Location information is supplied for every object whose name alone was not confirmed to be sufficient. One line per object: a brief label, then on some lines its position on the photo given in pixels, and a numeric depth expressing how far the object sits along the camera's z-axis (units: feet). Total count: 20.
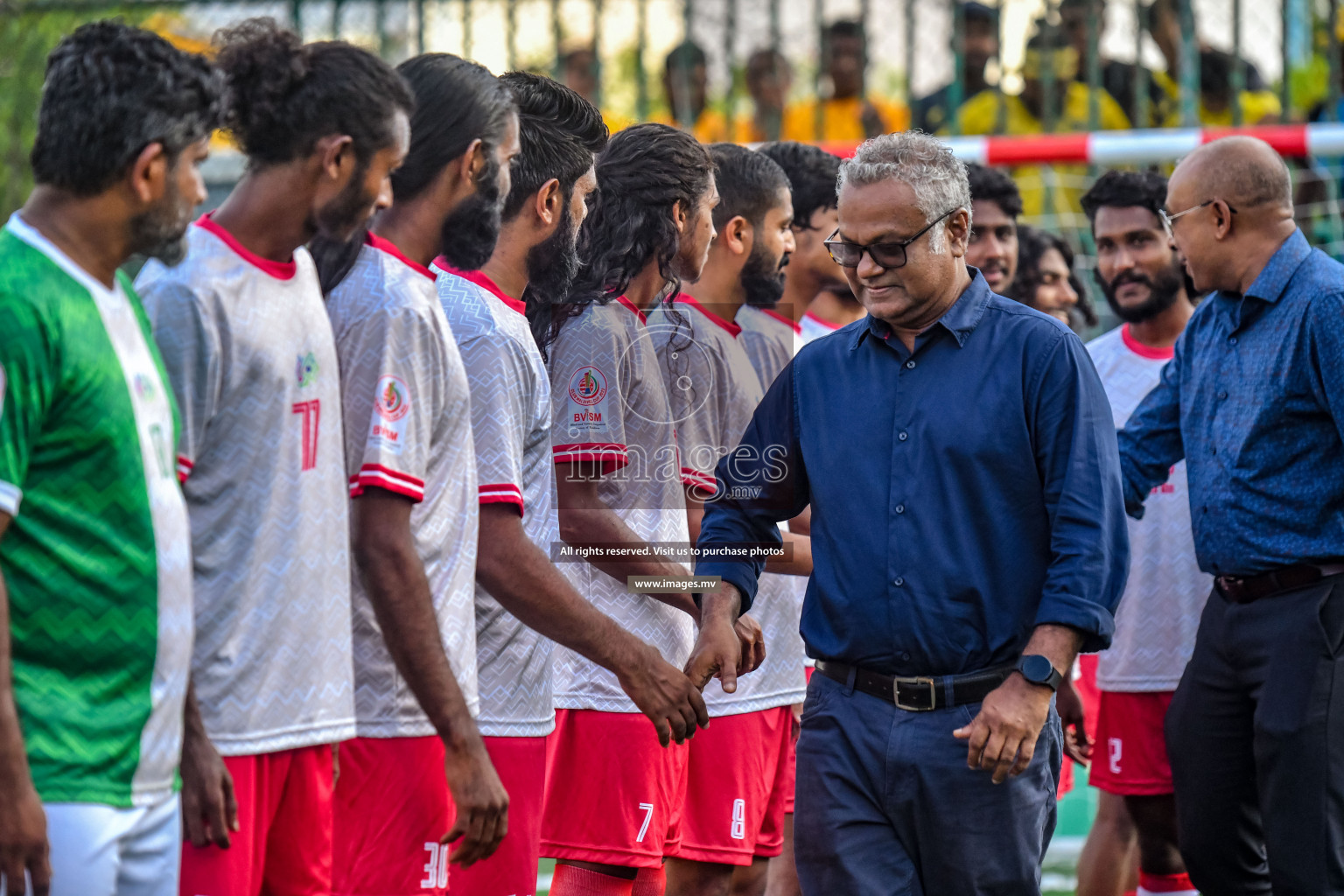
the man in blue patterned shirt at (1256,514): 26.17
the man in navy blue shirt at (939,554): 21.25
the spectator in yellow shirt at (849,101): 58.39
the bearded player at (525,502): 21.01
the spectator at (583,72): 56.44
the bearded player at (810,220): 34.42
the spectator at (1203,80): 57.41
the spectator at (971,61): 57.00
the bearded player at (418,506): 18.48
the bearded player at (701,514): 27.78
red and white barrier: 51.01
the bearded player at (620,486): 25.34
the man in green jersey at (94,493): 14.74
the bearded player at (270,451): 16.92
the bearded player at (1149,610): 34.40
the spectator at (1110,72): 56.70
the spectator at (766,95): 56.95
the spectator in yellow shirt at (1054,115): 56.03
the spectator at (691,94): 57.77
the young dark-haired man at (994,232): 38.99
